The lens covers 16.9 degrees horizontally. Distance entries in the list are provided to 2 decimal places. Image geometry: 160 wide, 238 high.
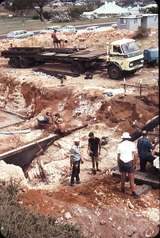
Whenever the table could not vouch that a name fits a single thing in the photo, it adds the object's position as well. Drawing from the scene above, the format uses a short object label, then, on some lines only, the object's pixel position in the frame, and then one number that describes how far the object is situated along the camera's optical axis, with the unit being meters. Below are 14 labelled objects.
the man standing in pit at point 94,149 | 14.12
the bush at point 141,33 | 33.53
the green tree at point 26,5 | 65.18
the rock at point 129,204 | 12.71
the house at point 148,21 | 37.00
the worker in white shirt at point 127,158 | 12.17
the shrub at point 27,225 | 7.73
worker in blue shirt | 13.12
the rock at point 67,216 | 11.42
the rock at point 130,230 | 11.75
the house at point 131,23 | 38.41
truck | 24.23
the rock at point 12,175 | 12.40
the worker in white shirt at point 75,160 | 13.23
